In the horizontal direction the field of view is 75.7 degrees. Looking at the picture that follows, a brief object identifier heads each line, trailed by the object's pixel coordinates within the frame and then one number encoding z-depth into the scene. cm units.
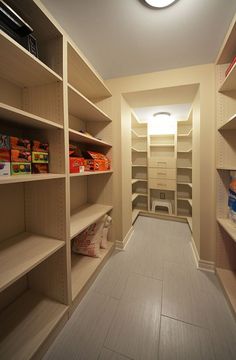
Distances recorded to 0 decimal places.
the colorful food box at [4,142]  80
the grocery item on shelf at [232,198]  136
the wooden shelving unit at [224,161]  139
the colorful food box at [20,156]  84
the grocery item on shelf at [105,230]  179
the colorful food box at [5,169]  78
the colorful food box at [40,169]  99
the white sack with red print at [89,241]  166
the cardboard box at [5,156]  78
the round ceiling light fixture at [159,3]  98
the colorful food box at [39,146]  97
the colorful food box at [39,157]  96
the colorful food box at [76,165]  125
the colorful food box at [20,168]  85
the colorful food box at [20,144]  86
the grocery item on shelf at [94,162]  156
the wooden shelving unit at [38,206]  83
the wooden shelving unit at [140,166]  373
